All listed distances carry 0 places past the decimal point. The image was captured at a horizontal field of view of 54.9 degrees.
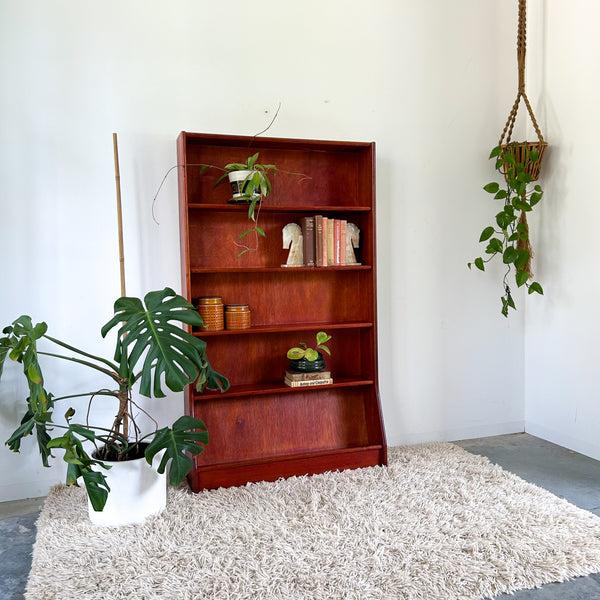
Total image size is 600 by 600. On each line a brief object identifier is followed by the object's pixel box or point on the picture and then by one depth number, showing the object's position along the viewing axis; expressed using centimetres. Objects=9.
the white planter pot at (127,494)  248
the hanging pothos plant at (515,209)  343
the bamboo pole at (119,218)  284
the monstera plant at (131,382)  227
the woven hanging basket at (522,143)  347
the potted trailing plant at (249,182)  287
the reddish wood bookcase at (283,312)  308
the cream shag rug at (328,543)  201
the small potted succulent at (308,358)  312
